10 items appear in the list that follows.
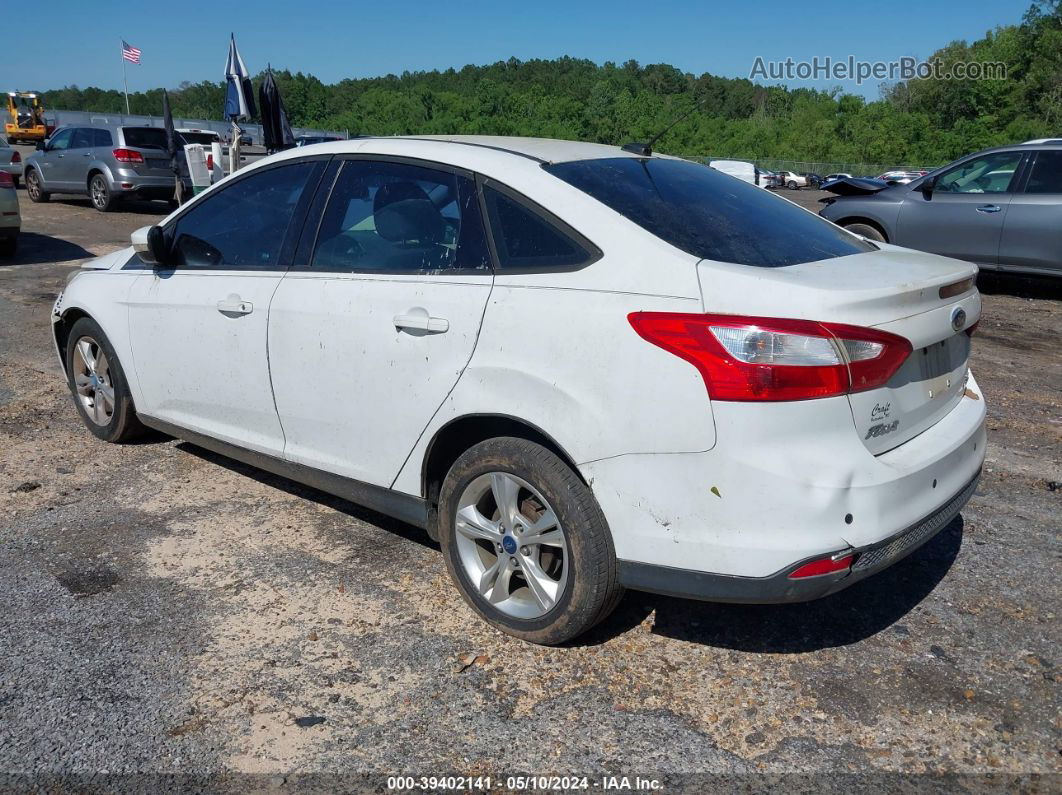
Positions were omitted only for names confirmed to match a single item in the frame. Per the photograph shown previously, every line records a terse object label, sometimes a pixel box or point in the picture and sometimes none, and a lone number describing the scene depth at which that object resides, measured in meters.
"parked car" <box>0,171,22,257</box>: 11.27
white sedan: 2.60
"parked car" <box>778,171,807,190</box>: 57.69
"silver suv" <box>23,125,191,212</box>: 16.86
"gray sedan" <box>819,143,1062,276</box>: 9.56
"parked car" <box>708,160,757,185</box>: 36.96
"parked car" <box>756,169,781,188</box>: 52.17
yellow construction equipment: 47.53
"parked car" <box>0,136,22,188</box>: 15.59
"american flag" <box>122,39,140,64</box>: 40.19
